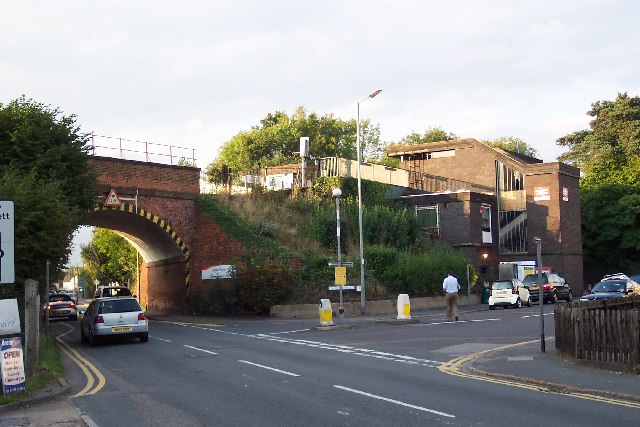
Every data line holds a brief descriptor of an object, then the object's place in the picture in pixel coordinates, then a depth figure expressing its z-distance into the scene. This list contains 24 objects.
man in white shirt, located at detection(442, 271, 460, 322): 27.62
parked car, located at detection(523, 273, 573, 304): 40.47
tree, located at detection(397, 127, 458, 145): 81.25
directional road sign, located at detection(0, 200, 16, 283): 12.38
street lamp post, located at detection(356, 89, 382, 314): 32.12
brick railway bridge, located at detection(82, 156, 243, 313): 35.66
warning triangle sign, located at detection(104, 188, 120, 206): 34.62
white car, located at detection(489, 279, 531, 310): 37.53
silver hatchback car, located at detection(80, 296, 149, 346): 22.62
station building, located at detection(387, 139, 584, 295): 46.91
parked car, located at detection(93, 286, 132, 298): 39.60
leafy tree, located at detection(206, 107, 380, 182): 69.75
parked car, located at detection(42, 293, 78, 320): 41.62
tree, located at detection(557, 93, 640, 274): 56.09
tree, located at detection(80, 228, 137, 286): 60.31
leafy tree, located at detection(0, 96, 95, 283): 20.47
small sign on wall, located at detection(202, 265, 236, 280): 36.44
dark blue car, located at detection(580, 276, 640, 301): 28.83
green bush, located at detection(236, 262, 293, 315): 33.94
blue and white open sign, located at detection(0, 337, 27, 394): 12.05
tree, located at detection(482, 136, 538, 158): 89.20
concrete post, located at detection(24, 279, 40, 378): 13.99
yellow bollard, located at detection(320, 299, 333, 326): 26.92
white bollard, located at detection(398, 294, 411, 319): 28.44
